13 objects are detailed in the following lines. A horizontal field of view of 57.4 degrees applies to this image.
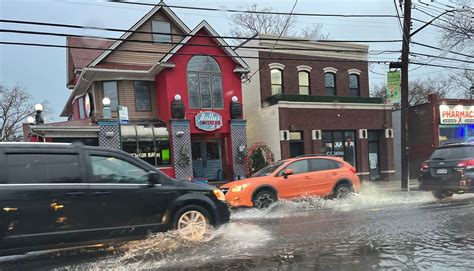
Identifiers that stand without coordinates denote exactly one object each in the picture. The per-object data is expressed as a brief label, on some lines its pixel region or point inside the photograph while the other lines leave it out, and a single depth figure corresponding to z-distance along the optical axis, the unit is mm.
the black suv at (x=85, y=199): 5895
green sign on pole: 18172
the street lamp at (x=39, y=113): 18453
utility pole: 18000
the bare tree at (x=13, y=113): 51566
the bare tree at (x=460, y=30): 25483
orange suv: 11812
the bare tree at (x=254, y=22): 41062
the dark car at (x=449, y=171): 12398
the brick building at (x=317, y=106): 22641
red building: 20484
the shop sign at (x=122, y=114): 13617
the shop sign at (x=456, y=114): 24734
